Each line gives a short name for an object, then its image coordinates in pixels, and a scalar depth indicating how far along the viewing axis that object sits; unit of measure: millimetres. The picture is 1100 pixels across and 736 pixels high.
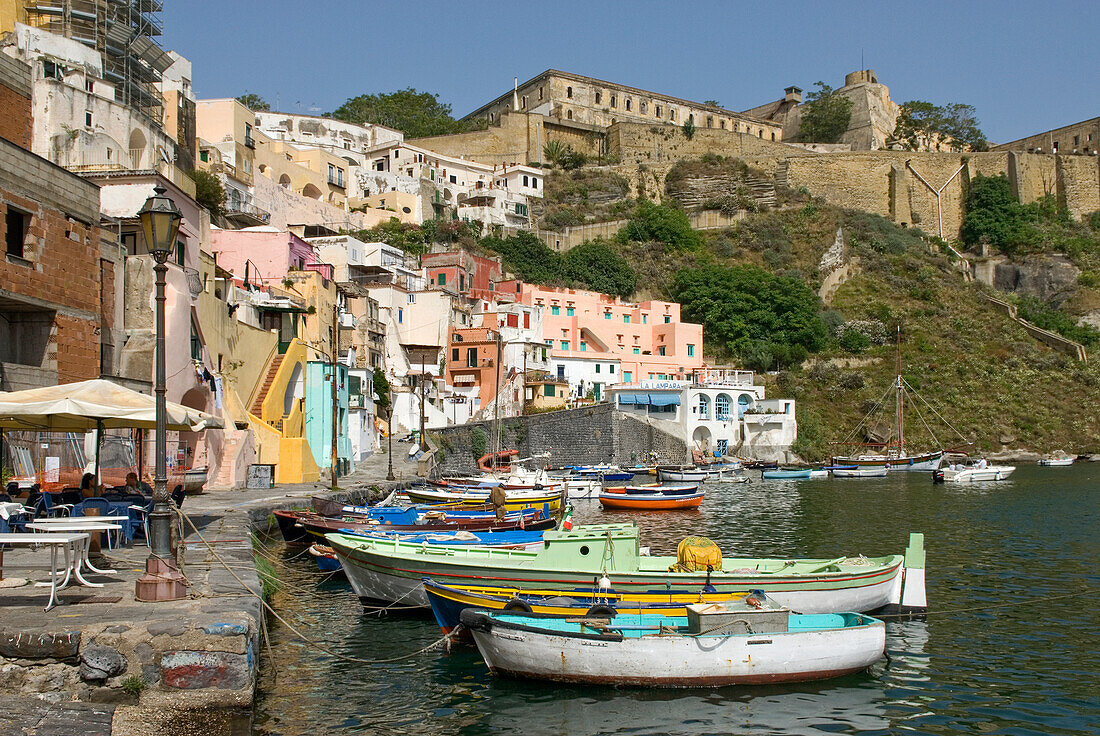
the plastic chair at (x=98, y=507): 12867
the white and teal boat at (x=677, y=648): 11711
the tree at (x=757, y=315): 68812
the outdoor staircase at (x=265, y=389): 30719
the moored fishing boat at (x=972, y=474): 49562
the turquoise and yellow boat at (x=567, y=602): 13406
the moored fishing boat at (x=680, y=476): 45219
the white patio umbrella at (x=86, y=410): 12195
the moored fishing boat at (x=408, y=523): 20516
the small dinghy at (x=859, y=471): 54219
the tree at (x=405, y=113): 87875
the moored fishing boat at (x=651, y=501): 37406
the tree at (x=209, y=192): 41969
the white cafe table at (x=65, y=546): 8516
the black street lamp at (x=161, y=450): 9797
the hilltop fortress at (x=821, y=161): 95312
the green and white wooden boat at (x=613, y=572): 14180
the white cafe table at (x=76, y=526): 9684
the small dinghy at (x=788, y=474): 52844
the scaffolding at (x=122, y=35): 40281
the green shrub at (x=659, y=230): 83250
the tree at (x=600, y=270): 72812
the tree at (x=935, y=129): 105750
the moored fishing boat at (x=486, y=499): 29531
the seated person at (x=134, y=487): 15672
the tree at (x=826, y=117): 107562
